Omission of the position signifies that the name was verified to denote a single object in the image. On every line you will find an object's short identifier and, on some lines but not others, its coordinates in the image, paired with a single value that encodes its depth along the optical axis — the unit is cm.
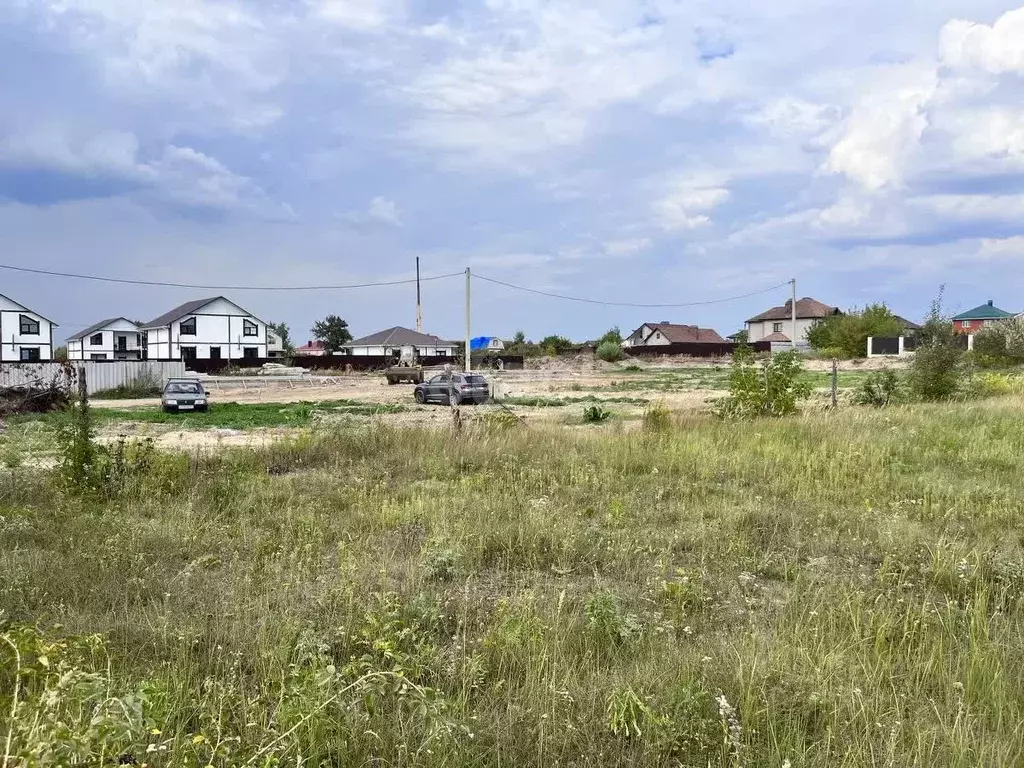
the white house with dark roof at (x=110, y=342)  7394
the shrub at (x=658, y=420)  1262
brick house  9771
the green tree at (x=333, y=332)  10706
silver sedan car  2467
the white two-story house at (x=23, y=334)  6197
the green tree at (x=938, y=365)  1766
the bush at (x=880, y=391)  1759
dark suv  2591
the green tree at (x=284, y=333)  10638
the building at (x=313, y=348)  10428
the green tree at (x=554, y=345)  6857
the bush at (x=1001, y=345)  4003
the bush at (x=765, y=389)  1445
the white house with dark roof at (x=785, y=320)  9400
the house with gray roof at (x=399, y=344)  8338
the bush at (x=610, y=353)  6381
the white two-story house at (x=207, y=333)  6681
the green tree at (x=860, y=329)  6488
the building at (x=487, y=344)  7944
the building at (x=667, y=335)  9406
